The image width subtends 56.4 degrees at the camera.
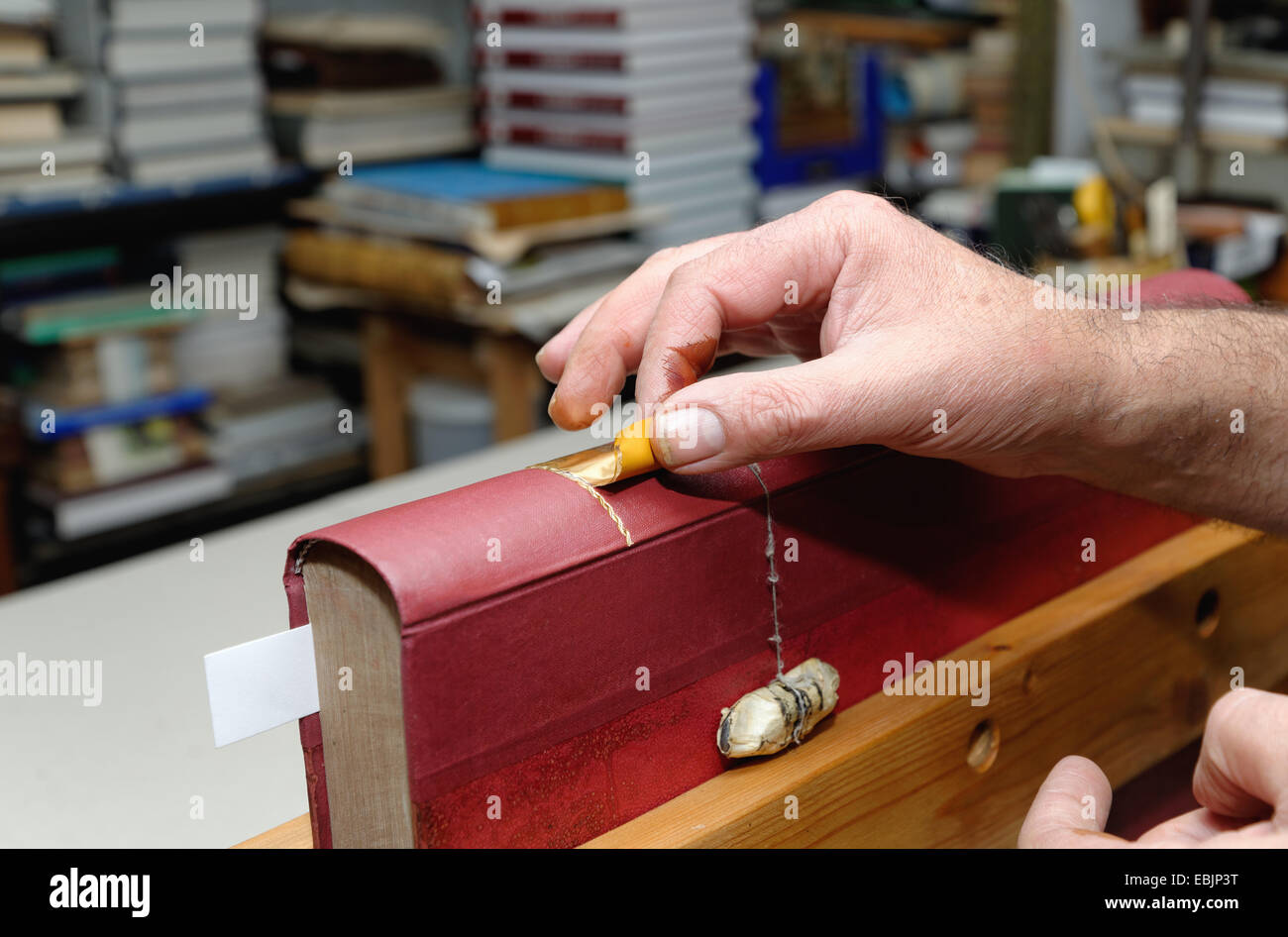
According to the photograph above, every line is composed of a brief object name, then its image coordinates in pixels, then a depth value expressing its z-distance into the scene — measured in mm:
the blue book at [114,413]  2119
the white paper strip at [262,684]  558
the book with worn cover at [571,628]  549
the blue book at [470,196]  2088
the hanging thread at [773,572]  668
